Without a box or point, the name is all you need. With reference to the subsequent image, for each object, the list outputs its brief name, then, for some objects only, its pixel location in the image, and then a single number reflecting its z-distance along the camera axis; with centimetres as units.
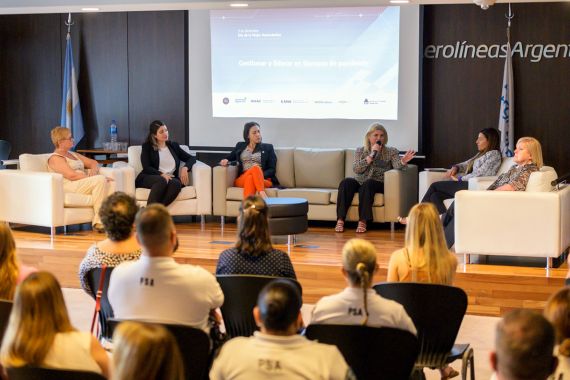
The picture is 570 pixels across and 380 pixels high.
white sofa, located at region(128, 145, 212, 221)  981
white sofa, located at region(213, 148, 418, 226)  952
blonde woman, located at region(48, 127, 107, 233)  912
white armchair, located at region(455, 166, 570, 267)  714
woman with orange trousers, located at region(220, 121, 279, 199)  980
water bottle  1157
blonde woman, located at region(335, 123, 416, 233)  947
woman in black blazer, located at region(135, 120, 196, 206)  967
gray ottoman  844
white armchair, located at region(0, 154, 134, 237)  890
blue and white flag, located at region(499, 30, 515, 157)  980
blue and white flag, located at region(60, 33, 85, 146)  1155
